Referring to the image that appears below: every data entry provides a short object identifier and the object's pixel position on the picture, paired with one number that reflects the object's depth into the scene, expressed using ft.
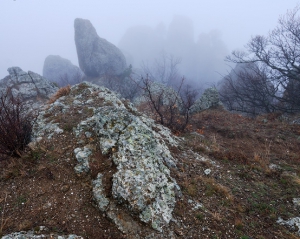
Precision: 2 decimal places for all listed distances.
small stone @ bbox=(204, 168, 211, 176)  20.57
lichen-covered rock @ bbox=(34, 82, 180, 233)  14.14
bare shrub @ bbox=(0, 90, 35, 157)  17.25
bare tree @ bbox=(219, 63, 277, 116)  61.30
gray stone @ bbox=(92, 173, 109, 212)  14.34
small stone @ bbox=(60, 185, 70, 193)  15.35
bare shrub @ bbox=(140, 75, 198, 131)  36.55
